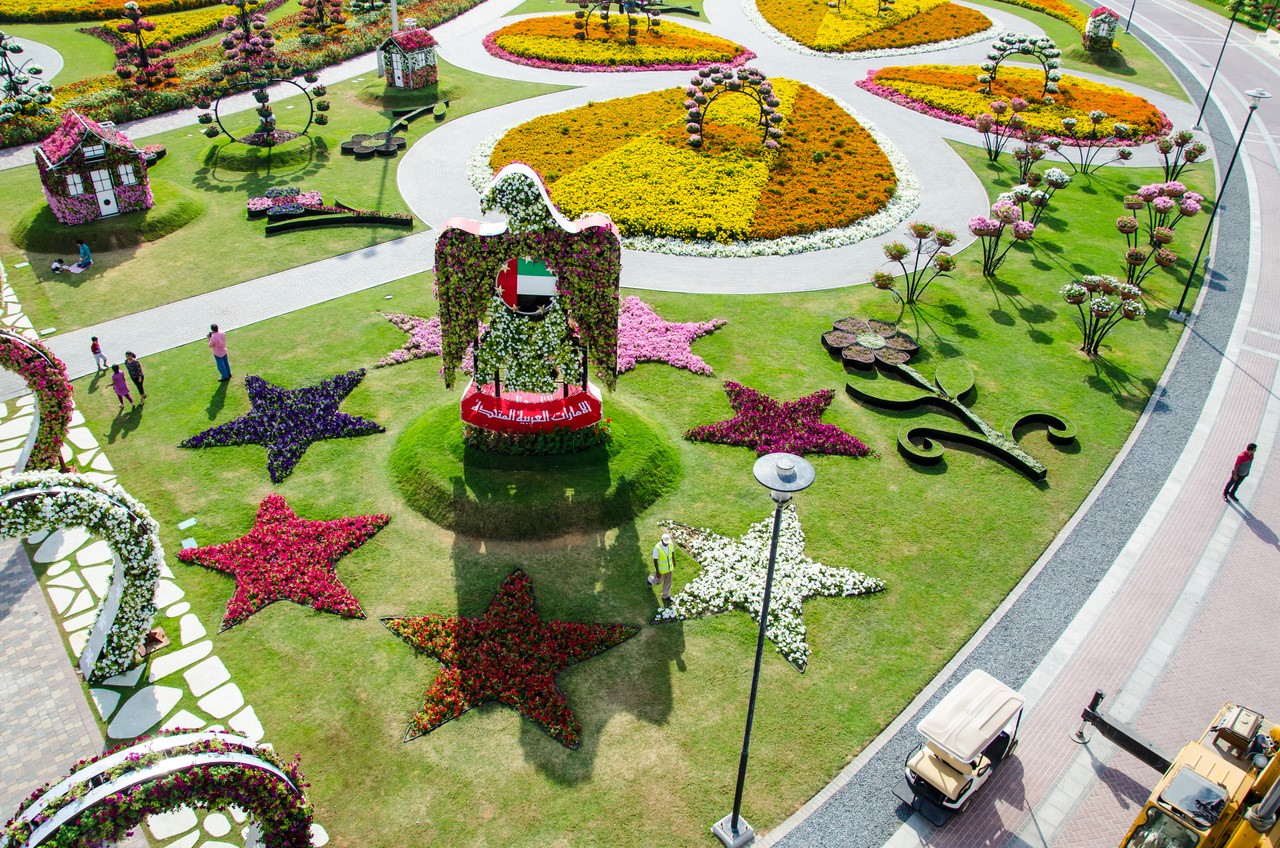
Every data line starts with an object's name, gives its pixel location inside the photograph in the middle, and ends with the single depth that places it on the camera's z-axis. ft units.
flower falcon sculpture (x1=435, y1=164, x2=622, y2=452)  63.00
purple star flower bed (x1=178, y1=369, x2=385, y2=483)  72.38
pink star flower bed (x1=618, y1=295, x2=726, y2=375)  84.15
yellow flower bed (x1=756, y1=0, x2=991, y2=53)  181.06
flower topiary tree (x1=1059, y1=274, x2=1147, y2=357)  86.79
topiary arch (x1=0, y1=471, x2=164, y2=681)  51.29
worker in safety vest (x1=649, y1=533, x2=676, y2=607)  59.06
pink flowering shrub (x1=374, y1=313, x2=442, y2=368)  83.35
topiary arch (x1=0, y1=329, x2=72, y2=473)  65.36
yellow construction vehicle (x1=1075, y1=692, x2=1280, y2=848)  41.01
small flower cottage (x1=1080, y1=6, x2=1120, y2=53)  175.52
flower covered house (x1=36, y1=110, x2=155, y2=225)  101.45
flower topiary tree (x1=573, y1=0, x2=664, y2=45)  174.09
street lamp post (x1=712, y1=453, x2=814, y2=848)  38.96
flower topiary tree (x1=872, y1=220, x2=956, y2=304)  92.22
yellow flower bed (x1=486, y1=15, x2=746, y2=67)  164.76
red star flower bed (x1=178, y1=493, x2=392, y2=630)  59.36
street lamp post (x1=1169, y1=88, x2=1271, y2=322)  94.05
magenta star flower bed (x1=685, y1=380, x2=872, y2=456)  74.90
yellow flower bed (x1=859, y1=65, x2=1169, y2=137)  145.89
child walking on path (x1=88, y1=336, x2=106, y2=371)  80.33
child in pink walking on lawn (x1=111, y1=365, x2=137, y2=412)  76.43
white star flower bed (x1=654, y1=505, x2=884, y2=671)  59.62
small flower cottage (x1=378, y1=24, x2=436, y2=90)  143.95
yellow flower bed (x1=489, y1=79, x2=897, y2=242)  109.60
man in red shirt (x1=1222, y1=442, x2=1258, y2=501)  71.31
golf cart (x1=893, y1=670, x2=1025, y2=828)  47.73
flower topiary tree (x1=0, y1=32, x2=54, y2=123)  125.49
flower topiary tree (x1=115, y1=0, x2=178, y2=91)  138.90
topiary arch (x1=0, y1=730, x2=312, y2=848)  37.09
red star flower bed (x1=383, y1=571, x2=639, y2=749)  52.75
